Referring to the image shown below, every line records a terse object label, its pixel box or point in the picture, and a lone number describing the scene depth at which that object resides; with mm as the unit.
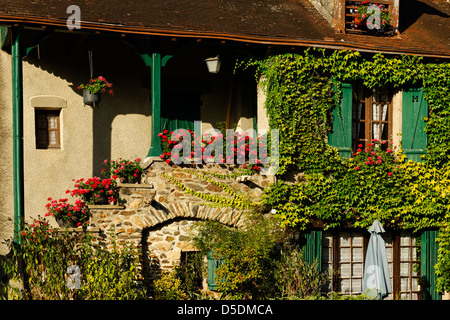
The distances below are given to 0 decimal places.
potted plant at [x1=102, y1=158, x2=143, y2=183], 11180
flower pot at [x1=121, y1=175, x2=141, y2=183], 11266
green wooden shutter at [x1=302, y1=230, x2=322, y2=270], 12062
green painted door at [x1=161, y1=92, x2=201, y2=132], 13484
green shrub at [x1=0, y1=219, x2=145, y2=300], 9609
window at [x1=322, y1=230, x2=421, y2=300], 12359
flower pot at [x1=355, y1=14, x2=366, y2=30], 12781
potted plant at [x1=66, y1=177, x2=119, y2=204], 11070
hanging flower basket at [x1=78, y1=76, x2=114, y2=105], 11812
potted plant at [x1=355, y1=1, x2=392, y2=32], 12727
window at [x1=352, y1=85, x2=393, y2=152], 12703
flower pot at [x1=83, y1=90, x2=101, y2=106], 11859
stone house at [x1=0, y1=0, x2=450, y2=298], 11117
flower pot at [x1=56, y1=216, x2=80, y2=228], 11016
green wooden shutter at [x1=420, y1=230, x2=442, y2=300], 12633
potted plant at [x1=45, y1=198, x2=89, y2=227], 11023
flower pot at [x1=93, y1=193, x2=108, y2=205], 11109
